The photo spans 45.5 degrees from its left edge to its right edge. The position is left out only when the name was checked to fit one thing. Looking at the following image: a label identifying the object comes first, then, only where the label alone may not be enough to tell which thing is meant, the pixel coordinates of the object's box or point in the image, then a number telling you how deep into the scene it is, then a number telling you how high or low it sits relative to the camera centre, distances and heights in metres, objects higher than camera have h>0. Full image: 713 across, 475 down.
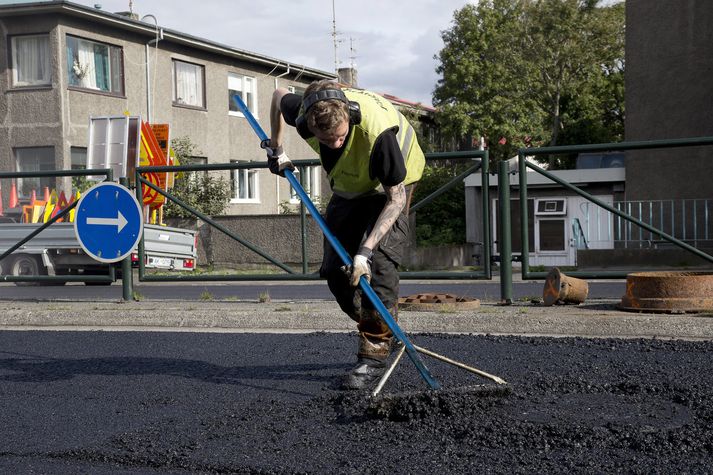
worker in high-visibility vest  4.08 +0.19
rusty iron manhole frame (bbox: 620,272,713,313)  6.12 -0.59
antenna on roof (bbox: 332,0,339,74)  35.39 +7.42
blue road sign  7.80 +0.02
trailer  13.34 -0.47
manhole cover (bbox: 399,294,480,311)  6.71 -0.69
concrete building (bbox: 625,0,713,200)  17.19 +2.85
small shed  22.56 +0.19
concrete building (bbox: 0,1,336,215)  19.84 +3.57
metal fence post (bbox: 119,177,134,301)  8.11 -0.52
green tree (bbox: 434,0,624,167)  32.59 +5.71
